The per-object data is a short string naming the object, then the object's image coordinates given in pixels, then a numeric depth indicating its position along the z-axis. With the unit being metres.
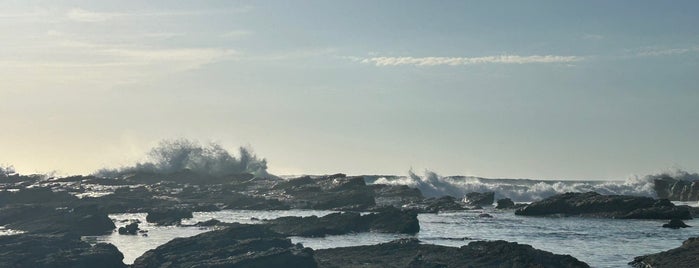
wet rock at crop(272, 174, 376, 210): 91.38
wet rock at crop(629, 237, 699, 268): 41.62
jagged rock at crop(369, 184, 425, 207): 100.56
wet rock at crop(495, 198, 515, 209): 95.00
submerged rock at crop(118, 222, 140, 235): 63.25
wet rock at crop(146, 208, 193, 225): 72.19
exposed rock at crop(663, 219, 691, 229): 66.56
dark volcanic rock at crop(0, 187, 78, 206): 84.04
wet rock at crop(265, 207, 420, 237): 59.66
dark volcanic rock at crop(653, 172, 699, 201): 106.74
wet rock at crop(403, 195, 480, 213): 89.94
